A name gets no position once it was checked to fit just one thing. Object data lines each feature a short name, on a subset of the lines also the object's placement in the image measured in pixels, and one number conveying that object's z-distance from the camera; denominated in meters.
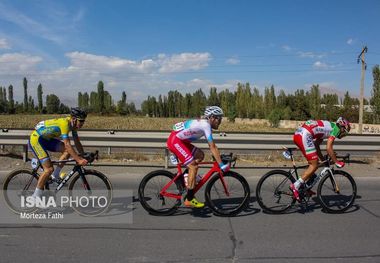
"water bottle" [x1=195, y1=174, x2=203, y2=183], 6.71
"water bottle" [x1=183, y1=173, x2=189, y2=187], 6.66
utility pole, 36.38
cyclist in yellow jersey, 6.43
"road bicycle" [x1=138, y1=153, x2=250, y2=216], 6.70
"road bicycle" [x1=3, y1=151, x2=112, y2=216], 6.62
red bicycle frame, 6.63
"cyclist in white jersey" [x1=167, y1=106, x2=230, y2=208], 6.59
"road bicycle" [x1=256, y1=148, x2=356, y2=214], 7.03
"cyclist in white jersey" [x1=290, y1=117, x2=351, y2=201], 7.03
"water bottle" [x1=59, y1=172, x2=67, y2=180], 6.73
